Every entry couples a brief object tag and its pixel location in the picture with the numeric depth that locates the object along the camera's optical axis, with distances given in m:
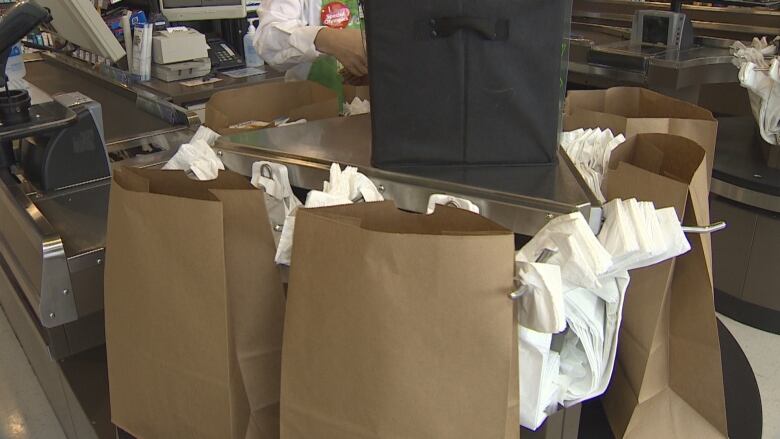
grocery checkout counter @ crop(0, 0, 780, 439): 0.98
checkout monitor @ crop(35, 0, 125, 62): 1.98
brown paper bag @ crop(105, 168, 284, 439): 0.88
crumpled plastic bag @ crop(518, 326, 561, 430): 0.84
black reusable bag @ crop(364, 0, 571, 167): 0.94
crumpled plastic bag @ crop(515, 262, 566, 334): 0.73
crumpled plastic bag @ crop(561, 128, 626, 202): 1.11
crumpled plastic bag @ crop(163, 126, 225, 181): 1.14
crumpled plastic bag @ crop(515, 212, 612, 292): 0.77
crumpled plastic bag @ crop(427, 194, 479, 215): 0.91
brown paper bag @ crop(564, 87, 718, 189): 1.18
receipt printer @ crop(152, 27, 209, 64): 3.25
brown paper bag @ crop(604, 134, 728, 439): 0.95
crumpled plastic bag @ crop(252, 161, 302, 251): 1.10
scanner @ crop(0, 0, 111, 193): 1.37
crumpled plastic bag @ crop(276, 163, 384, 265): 0.91
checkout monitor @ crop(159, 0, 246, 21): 3.45
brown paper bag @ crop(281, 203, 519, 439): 0.72
